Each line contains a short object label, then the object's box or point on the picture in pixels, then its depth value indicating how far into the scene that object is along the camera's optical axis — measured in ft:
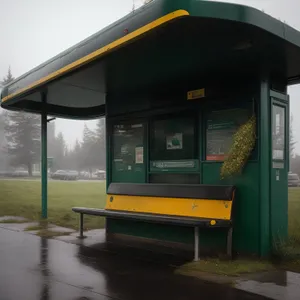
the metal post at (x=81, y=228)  27.30
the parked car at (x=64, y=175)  152.05
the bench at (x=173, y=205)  20.45
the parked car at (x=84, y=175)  181.13
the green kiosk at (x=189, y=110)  16.70
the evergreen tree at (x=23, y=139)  175.63
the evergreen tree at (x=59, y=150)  226.58
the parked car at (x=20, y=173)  155.43
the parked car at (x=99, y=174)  165.37
